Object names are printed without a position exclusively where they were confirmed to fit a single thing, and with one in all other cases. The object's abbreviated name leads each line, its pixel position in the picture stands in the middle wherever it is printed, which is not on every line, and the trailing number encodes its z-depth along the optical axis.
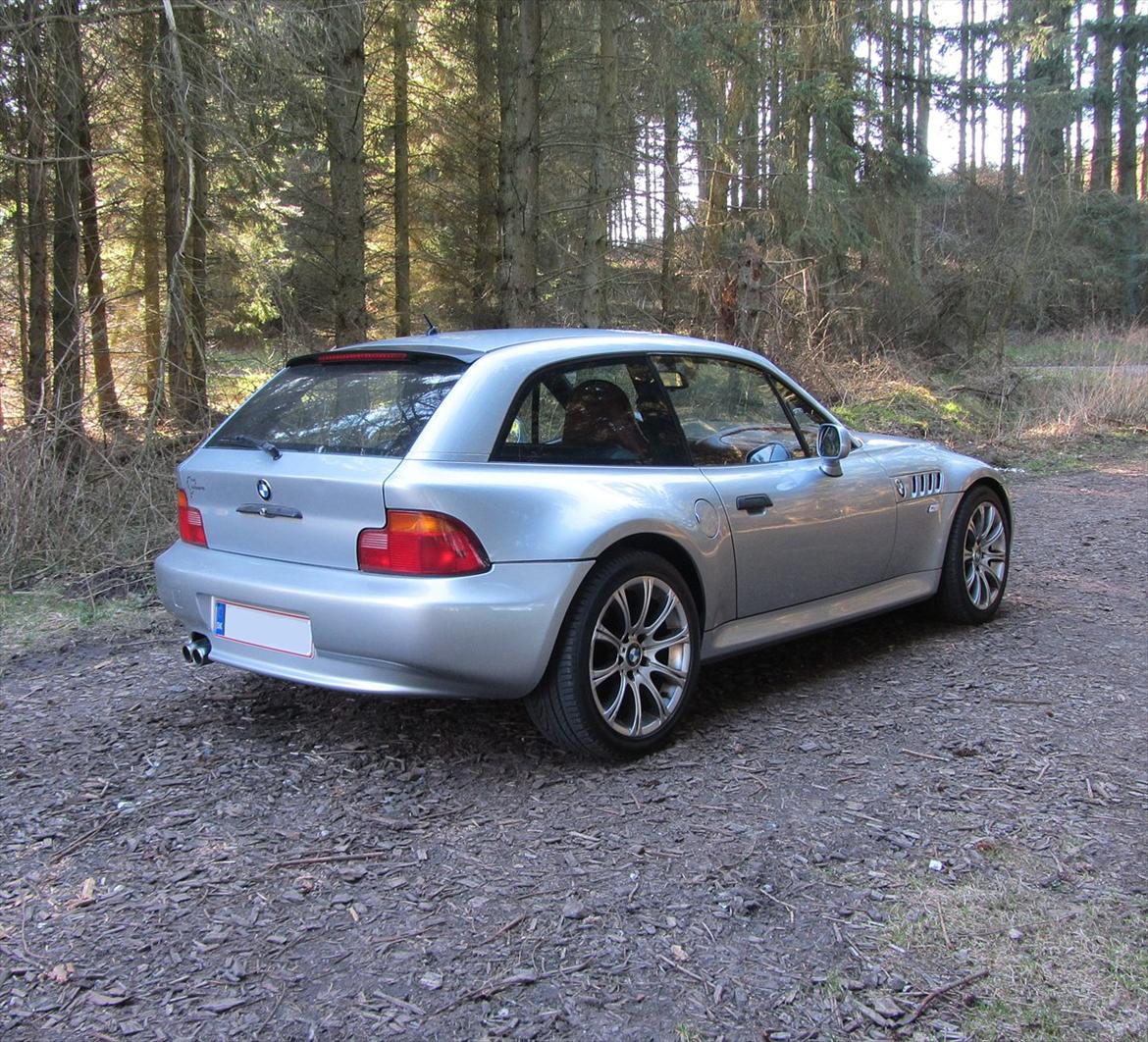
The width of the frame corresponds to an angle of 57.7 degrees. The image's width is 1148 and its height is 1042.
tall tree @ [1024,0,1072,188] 18.94
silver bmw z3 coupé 3.41
